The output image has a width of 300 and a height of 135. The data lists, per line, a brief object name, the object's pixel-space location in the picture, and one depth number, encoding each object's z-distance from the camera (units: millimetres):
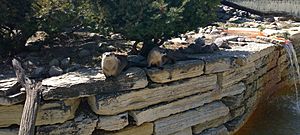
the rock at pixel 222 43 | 6031
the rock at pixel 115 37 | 6397
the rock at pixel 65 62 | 4844
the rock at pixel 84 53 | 5270
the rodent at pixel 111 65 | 4289
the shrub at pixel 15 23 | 4859
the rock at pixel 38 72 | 4469
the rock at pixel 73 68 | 4612
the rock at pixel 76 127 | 4152
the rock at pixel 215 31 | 7419
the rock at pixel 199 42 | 5602
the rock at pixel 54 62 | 4805
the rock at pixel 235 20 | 9240
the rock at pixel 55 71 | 4461
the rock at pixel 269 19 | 9516
